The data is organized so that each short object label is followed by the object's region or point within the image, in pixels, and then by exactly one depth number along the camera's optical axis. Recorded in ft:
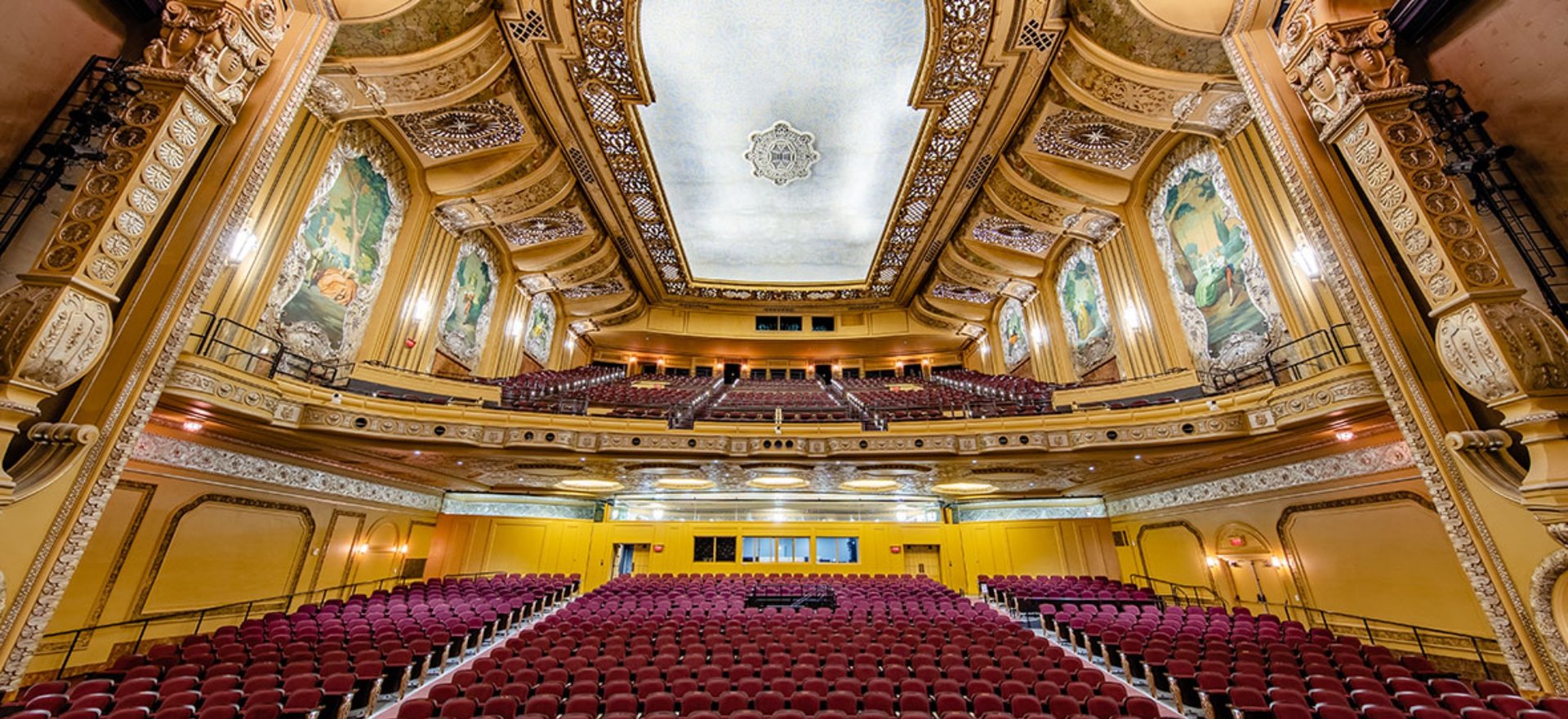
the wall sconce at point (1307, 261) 27.27
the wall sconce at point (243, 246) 25.70
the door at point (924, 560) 53.67
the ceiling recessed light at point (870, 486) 42.48
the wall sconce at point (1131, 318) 41.50
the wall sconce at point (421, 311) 40.96
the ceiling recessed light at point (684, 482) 41.04
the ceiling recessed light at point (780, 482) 41.11
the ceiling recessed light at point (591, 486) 43.34
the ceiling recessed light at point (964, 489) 43.06
